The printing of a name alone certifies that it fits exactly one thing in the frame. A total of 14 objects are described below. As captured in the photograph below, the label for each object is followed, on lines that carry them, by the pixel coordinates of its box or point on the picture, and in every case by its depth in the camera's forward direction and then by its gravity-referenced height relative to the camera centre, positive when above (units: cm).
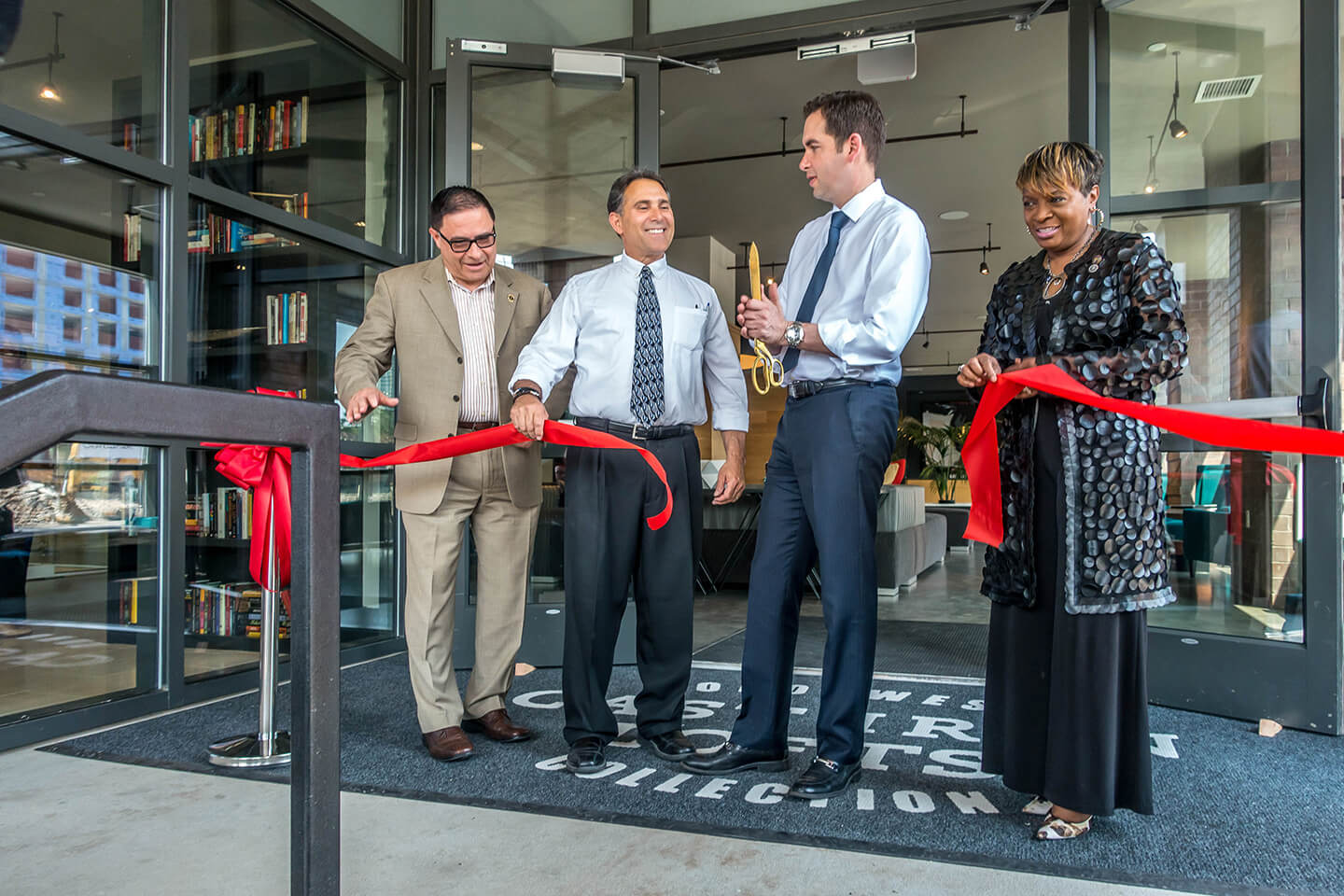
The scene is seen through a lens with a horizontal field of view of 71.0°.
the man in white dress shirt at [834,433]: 232 +4
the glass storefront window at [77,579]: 293 -42
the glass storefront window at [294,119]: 369 +146
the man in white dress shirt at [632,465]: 263 -4
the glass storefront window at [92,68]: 295 +127
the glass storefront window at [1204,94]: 330 +132
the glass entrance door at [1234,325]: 312 +44
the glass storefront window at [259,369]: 358 +34
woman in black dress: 196 -15
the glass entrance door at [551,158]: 437 +139
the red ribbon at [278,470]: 261 -6
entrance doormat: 190 -84
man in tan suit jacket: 274 +3
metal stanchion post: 260 -79
